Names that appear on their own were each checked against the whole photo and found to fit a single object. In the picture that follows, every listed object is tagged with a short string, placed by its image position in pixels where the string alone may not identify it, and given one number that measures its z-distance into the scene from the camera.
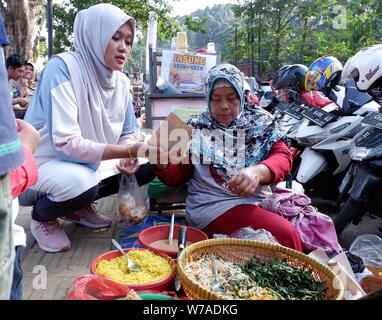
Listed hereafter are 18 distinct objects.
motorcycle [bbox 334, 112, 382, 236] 2.41
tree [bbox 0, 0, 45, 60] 8.73
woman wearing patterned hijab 2.25
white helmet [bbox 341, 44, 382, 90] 2.62
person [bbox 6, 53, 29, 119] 4.65
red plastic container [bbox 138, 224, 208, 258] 2.07
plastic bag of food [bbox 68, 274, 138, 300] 1.55
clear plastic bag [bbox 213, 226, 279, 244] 2.10
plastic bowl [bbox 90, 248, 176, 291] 1.63
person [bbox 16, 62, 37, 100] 5.65
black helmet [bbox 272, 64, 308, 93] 4.93
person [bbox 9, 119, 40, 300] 1.10
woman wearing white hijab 2.32
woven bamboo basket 1.59
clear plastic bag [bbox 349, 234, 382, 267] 2.25
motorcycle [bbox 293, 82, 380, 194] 3.27
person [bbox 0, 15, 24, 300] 0.88
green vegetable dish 1.60
